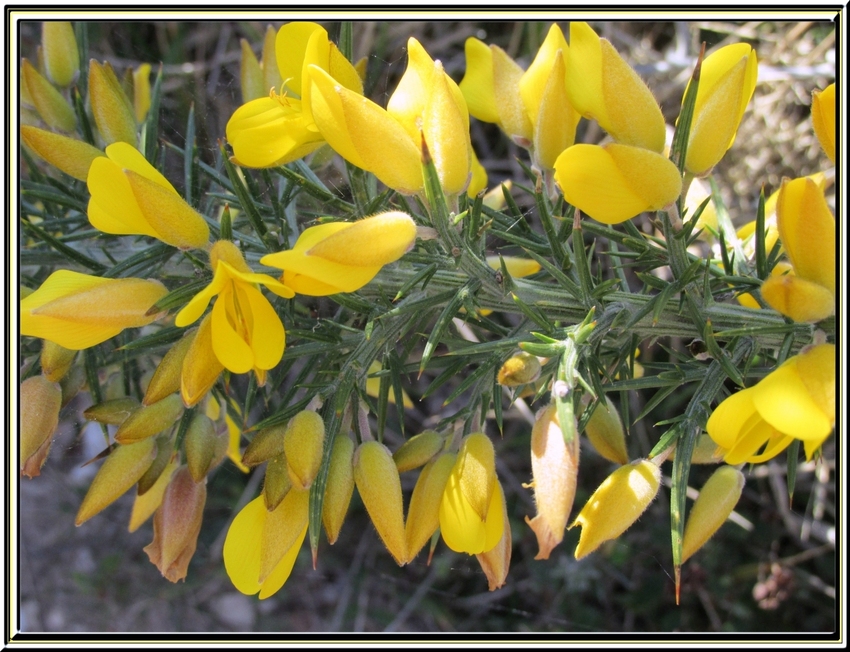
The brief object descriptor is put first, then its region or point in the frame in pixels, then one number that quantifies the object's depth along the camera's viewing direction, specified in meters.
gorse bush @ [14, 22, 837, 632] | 0.19
